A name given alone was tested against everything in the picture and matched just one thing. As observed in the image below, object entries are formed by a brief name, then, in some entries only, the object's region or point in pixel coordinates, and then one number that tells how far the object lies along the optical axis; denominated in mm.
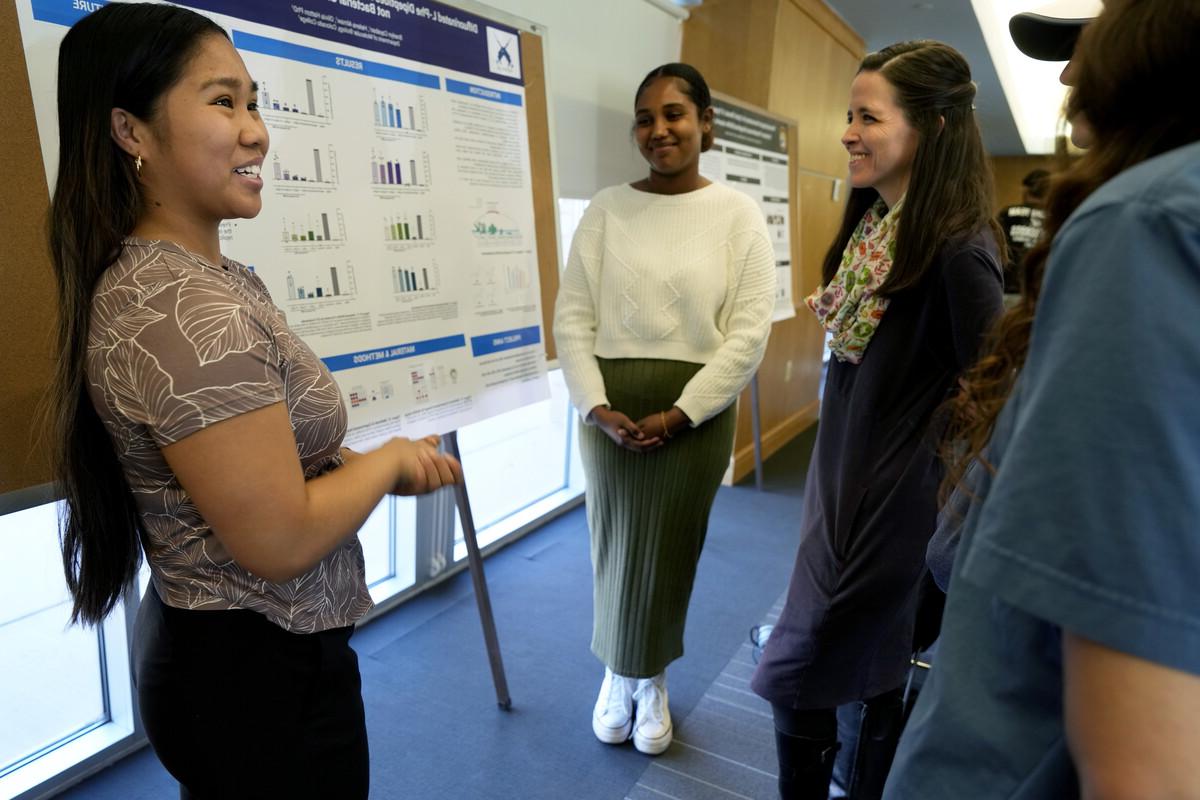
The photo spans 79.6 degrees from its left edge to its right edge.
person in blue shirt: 364
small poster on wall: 3047
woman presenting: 751
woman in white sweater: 1750
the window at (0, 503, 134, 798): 1683
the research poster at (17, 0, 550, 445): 1327
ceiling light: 4816
